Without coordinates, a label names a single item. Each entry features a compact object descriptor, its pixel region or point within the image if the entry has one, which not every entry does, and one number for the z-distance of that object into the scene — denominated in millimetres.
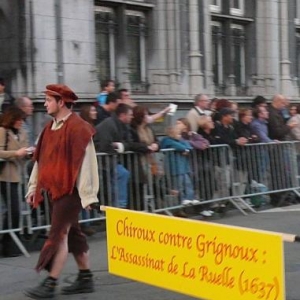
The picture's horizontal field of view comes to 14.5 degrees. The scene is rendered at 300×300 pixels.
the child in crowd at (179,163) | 16895
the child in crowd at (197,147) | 17379
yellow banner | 8022
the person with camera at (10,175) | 13788
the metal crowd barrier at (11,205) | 13788
